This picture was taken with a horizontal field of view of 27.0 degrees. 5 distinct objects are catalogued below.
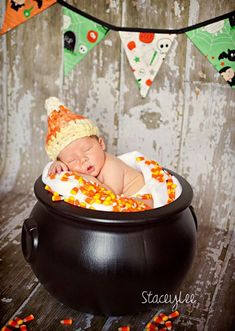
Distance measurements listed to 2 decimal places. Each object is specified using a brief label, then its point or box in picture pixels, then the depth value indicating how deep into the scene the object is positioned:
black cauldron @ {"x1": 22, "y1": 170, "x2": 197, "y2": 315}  1.40
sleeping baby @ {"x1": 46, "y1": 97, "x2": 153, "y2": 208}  1.67
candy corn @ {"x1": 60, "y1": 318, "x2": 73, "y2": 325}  1.52
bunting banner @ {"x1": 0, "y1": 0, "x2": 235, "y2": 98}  1.94
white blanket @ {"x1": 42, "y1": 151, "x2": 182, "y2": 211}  1.49
